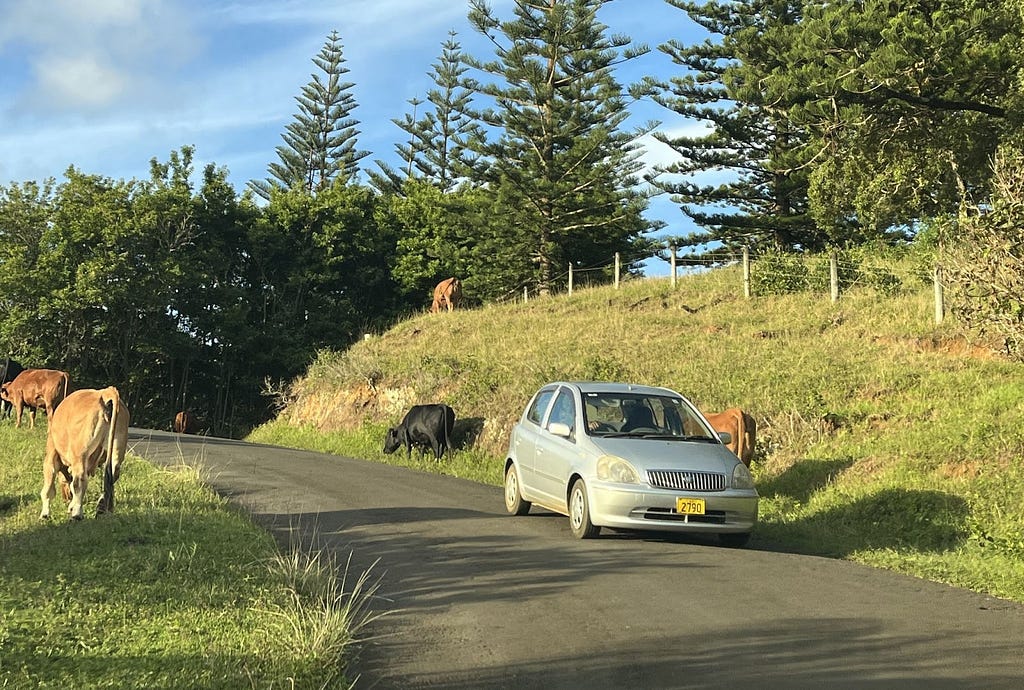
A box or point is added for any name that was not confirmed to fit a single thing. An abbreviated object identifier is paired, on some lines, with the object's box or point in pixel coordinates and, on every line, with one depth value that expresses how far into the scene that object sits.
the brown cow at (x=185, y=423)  39.50
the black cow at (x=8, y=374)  27.75
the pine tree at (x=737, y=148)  42.97
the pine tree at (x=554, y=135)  42.88
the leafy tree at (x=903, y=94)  18.91
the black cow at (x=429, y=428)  22.19
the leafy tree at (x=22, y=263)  39.28
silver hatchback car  10.65
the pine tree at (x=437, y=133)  63.06
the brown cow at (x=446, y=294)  42.44
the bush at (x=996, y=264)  14.31
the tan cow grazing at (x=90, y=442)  10.93
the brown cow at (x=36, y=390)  23.41
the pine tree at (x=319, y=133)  66.56
